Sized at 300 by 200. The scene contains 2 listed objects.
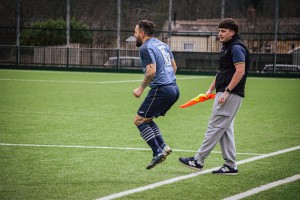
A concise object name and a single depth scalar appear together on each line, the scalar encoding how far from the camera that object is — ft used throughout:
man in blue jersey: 51.96
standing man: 48.60
